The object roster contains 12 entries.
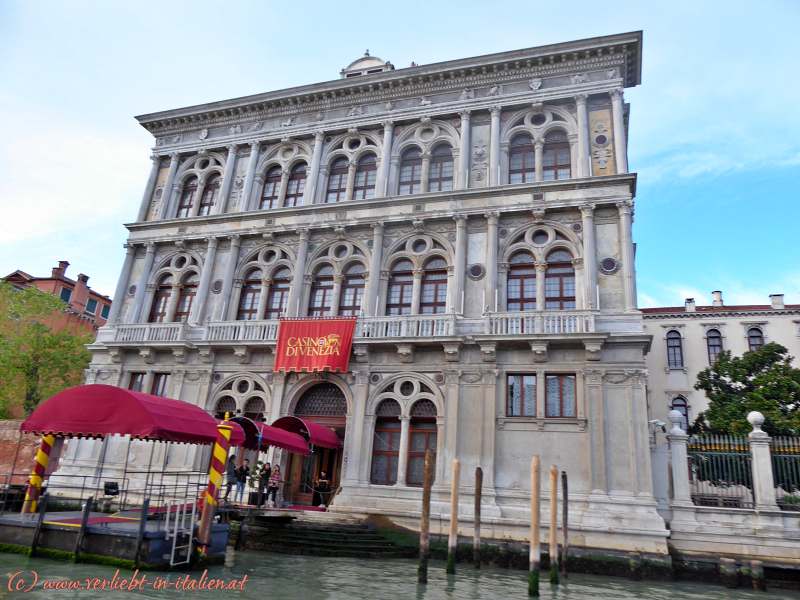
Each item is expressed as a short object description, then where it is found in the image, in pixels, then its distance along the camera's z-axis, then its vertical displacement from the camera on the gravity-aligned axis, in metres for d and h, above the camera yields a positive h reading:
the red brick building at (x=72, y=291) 38.97 +10.91
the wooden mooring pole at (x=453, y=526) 12.80 -0.69
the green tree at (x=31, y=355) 29.53 +5.00
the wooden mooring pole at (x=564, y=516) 14.34 -0.35
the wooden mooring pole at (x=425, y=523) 12.12 -0.67
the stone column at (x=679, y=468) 15.78 +1.10
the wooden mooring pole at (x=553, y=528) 12.77 -0.56
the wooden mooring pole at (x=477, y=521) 13.52 -0.59
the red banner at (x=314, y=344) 19.47 +4.35
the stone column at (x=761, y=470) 14.98 +1.18
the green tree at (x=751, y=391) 23.84 +5.40
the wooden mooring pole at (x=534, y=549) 11.50 -0.94
